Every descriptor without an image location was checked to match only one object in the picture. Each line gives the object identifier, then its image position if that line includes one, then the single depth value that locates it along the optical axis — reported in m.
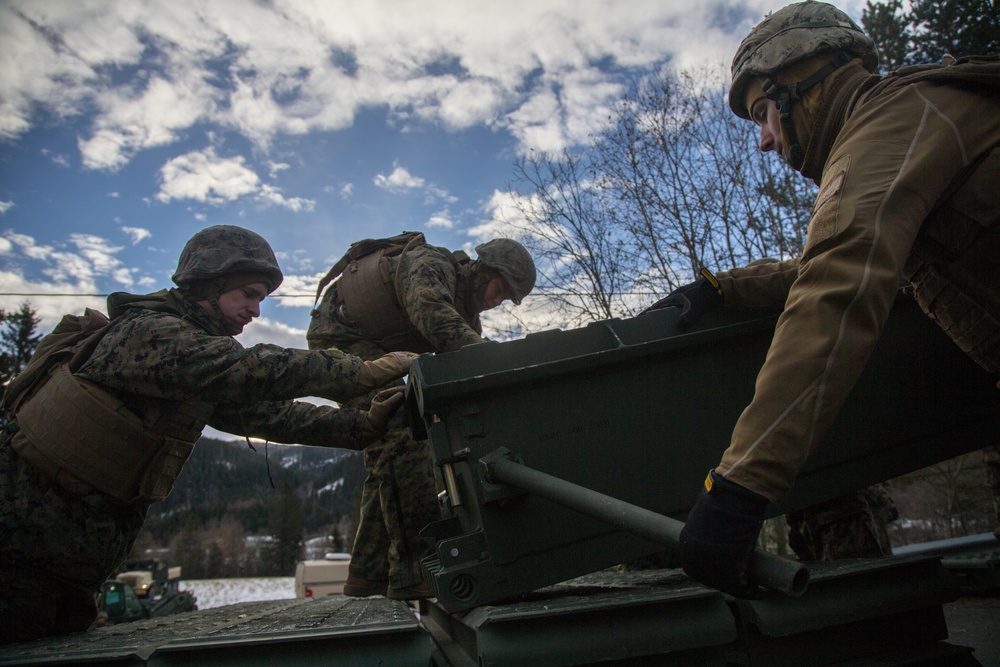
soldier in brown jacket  1.22
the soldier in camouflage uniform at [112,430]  2.21
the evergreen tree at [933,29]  11.03
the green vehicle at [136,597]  17.91
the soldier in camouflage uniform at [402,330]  3.18
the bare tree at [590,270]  11.49
